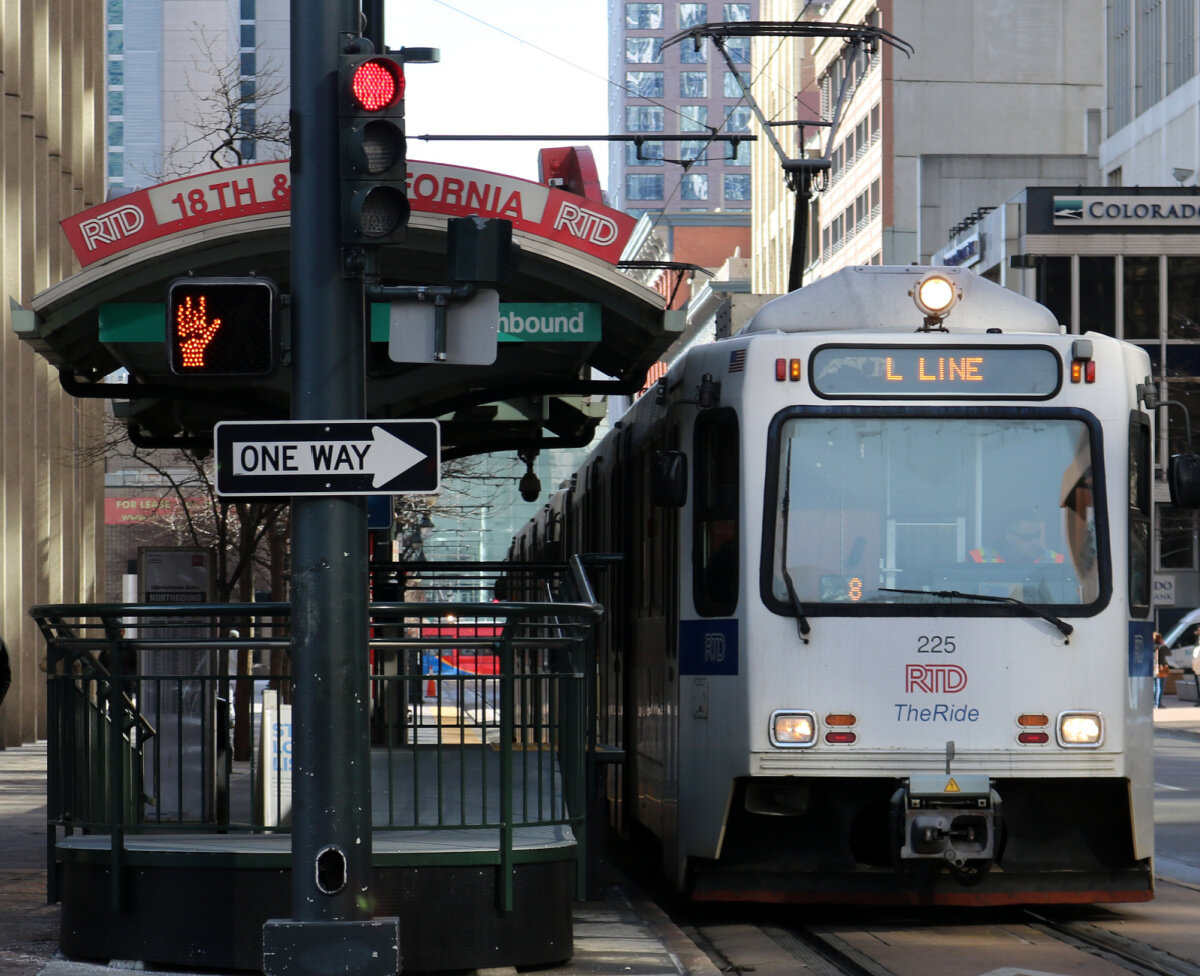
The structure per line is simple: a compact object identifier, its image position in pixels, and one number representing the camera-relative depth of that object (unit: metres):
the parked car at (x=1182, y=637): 101.31
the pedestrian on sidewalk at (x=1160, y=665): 85.00
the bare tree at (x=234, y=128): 43.28
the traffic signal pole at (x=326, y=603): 14.49
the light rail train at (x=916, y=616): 19.34
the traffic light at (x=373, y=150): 14.64
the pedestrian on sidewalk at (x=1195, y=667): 82.23
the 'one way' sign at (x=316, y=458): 14.77
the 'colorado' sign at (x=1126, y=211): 112.81
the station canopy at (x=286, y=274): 20.34
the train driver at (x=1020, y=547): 19.92
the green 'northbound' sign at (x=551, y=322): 22.05
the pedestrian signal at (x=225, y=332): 14.89
